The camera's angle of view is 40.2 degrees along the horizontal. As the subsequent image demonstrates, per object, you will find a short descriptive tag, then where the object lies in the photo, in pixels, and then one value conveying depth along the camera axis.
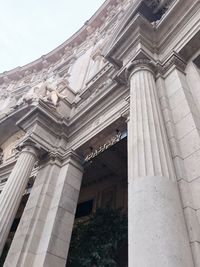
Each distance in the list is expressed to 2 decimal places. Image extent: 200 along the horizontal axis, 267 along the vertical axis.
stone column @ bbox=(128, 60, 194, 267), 3.42
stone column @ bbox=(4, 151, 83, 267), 7.28
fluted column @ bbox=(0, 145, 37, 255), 7.76
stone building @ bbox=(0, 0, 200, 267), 3.93
